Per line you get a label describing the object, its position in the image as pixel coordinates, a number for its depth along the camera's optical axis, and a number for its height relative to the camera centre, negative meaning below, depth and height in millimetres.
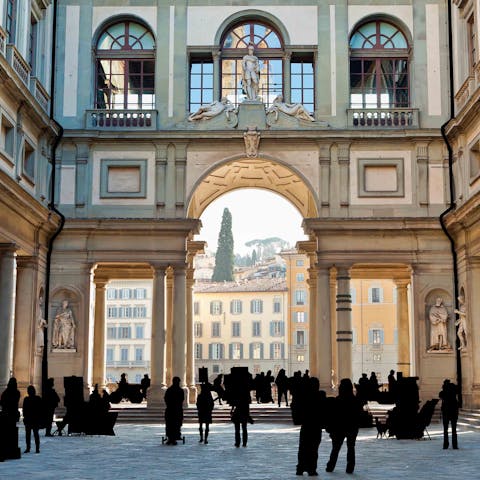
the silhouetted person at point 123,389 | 34722 -163
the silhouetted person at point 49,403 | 23281 -459
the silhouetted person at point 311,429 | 15000 -711
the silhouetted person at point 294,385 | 24834 -24
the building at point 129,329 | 98312 +5934
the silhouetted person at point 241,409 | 20703 -542
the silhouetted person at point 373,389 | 30569 -140
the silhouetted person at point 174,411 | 21672 -633
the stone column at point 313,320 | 37125 +2569
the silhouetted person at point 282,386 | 33469 -45
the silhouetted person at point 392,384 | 26688 +24
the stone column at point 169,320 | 36156 +2513
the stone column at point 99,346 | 37938 +1572
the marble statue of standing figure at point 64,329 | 32656 +1946
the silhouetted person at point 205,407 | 22172 -533
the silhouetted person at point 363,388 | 29022 -105
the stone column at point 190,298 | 37844 +3552
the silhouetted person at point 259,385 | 33269 -10
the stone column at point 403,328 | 39250 +2404
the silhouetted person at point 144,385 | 35312 -13
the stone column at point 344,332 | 32562 +1847
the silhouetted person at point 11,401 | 17984 -327
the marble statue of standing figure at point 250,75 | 33594 +11175
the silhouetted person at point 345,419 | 15539 -570
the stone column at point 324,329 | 32375 +1948
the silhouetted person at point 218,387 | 30475 -74
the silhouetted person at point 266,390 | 34781 -198
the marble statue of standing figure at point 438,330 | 32250 +1901
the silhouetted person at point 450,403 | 20266 -397
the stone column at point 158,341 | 32281 +1527
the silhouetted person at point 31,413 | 19172 -586
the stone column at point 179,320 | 32594 +2275
